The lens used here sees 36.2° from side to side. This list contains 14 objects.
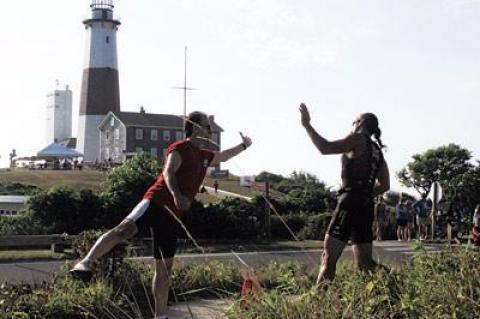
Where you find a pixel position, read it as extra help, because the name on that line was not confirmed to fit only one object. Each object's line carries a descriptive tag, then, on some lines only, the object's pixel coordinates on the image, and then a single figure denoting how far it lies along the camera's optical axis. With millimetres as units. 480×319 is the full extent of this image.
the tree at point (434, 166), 67625
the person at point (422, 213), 23969
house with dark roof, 92875
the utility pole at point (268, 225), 25058
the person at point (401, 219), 23323
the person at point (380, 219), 23481
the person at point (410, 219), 23631
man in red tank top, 6008
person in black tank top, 6391
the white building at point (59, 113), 131875
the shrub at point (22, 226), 22422
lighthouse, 91500
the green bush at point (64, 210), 23172
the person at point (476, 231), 13005
